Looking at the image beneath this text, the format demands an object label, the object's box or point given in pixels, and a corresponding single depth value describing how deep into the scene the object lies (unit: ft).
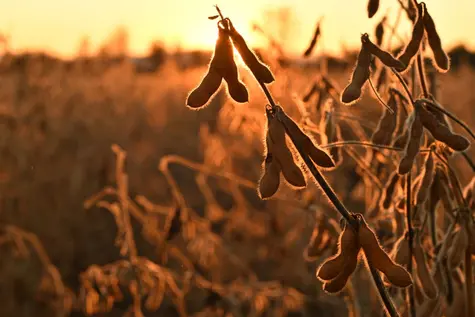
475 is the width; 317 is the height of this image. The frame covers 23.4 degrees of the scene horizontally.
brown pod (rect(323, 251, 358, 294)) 2.27
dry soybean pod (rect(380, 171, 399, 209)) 2.97
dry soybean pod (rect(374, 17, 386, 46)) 3.42
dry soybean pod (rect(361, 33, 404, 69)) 2.49
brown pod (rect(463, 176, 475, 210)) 2.91
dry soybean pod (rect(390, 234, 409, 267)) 2.79
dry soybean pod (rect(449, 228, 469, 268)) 2.69
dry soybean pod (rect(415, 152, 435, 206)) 2.63
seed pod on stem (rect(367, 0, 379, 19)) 2.84
